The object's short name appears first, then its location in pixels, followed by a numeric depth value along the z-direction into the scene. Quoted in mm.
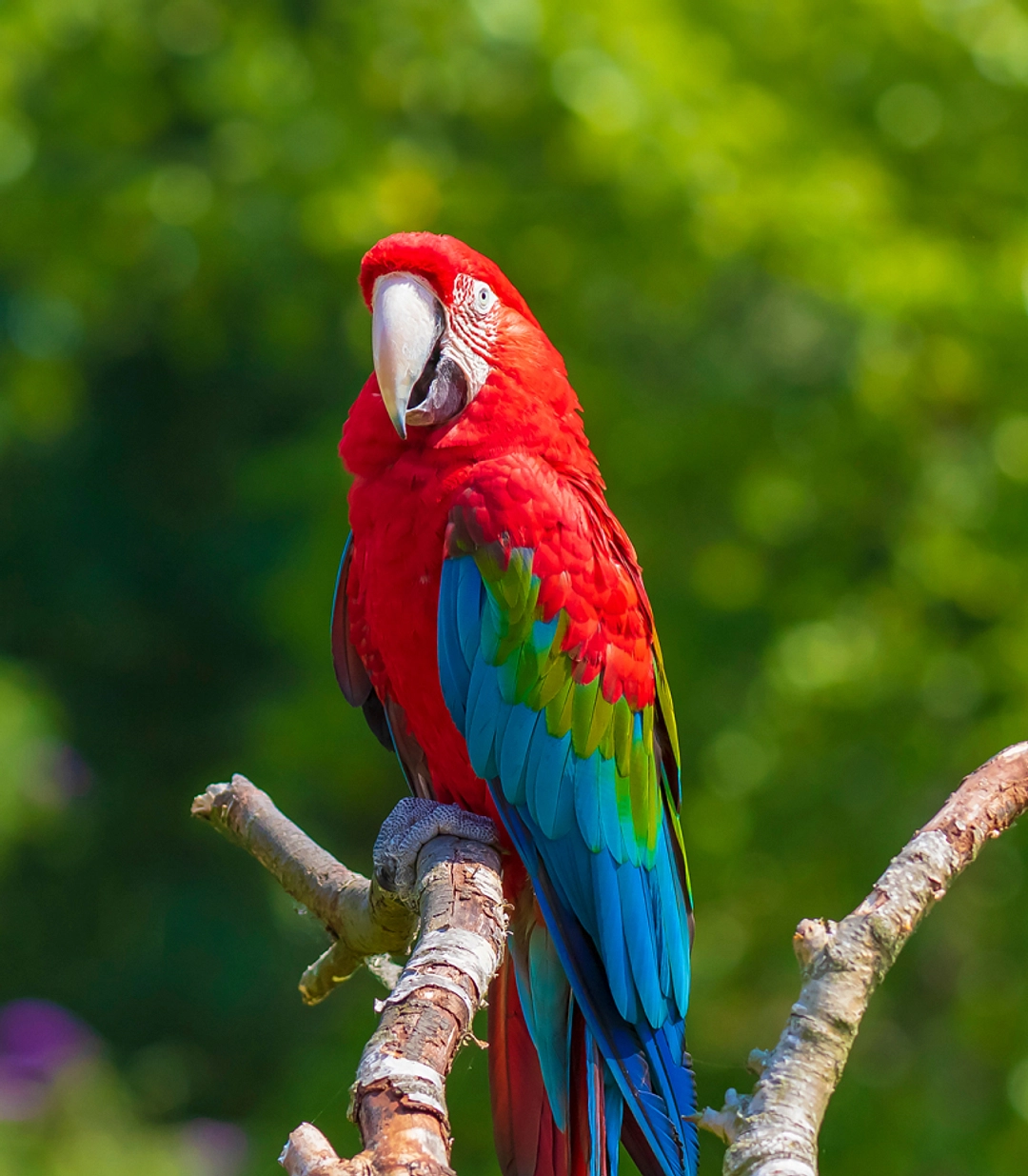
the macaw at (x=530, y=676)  8945
